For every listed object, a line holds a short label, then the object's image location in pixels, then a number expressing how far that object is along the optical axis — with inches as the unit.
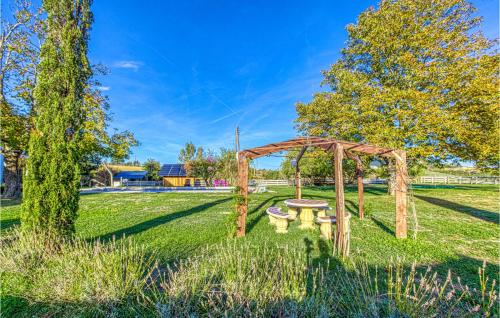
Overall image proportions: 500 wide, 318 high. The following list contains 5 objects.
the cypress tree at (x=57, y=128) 155.9
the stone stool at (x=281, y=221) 228.5
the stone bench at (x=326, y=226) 211.8
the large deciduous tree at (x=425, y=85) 373.7
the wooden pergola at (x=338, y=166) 169.4
